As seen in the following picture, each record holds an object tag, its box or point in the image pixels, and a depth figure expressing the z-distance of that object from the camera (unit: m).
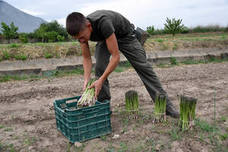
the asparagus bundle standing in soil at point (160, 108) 2.98
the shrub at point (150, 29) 18.95
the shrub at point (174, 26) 16.61
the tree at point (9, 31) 17.11
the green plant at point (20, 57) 7.63
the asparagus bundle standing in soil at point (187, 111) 2.72
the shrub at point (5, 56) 7.61
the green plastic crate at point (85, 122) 2.54
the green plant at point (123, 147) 2.51
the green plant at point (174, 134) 2.72
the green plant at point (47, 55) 7.88
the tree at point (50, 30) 16.11
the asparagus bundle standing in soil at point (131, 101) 3.22
